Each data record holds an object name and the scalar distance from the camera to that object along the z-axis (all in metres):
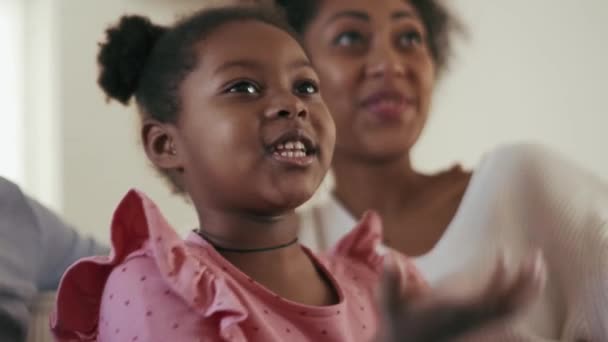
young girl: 0.85
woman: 1.07
